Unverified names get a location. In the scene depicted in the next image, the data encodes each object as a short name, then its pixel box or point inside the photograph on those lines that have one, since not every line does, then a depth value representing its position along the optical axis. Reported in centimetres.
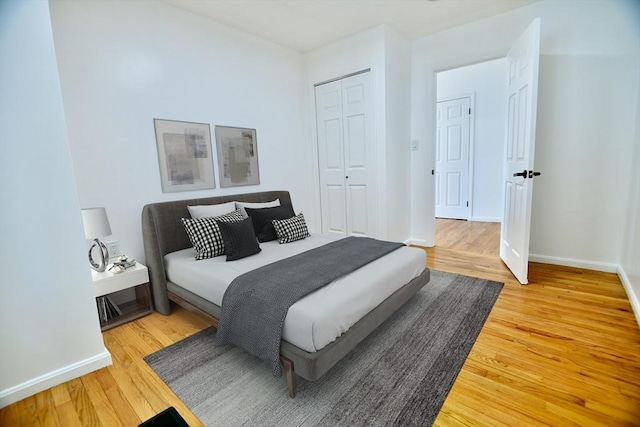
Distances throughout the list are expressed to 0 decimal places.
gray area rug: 144
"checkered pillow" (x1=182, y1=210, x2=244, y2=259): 245
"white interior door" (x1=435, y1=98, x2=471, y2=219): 569
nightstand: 221
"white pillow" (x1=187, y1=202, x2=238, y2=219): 276
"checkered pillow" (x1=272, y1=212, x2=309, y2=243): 286
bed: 150
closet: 380
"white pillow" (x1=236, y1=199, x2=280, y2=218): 302
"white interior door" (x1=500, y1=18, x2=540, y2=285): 255
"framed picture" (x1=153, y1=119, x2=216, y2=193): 284
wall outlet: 256
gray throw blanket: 158
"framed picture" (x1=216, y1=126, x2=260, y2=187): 331
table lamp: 214
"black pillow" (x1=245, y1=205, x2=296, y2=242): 291
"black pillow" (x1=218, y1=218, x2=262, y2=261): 238
